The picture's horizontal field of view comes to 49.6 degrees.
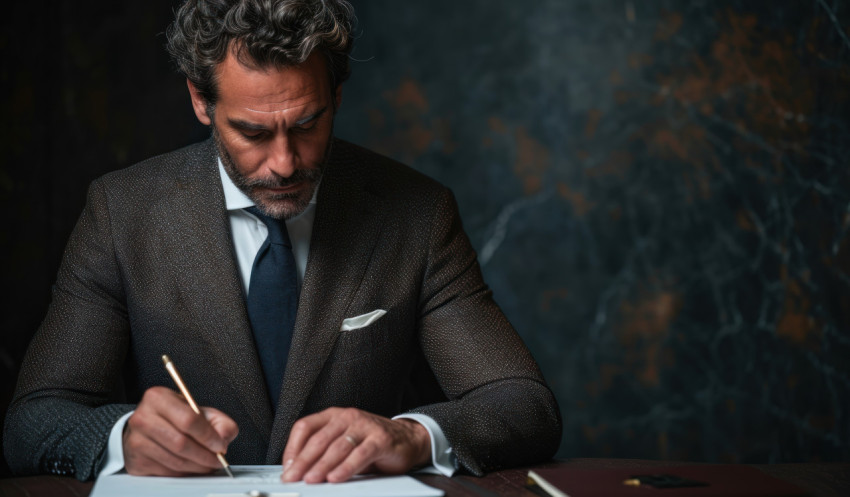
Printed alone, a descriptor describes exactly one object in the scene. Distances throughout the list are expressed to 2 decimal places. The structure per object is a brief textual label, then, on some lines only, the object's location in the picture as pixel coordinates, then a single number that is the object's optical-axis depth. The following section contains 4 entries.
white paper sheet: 1.22
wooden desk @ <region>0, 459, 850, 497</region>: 1.33
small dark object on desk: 1.25
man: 1.67
